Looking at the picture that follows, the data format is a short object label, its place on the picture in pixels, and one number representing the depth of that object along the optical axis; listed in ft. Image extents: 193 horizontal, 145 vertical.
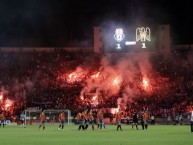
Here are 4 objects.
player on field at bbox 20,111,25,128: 198.44
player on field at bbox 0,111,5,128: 188.20
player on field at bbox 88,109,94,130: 158.75
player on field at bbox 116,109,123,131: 148.14
